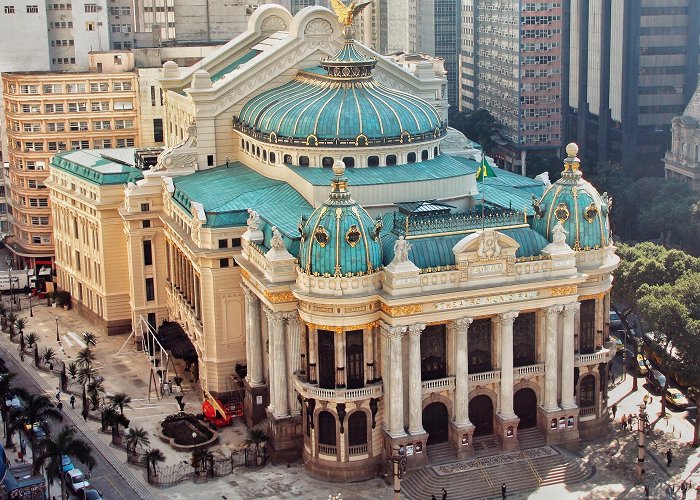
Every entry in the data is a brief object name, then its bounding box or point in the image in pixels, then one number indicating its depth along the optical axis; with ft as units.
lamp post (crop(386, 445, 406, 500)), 435.12
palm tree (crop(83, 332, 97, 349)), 602.44
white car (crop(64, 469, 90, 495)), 453.17
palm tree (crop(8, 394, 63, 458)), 465.47
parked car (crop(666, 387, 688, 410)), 519.19
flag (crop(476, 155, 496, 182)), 498.69
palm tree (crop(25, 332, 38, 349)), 599.16
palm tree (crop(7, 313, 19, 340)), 627.87
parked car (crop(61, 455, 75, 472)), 463.42
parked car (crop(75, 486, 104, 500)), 446.19
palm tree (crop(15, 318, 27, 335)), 617.21
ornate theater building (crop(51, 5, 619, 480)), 452.35
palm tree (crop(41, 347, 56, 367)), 579.07
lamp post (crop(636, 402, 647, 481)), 451.53
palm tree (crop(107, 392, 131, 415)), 506.48
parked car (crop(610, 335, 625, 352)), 512.14
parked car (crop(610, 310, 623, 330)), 613.11
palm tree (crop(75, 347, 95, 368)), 554.05
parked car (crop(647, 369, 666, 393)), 535.19
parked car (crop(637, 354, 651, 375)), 542.57
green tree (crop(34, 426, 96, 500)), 424.87
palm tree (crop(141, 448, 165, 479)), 463.42
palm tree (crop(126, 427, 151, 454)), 480.23
